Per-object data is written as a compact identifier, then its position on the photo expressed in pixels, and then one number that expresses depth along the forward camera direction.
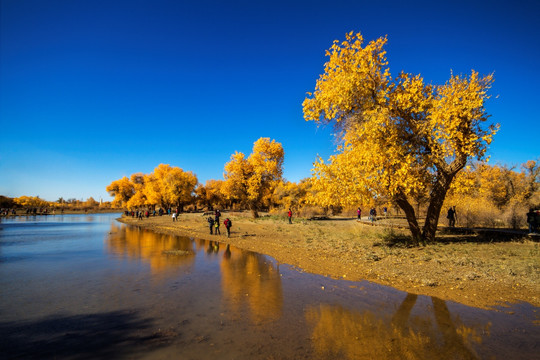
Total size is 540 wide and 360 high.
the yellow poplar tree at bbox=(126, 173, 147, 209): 78.06
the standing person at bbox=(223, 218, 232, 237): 22.59
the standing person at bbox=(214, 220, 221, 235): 25.02
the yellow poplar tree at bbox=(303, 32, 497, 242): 12.88
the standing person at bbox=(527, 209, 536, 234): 16.03
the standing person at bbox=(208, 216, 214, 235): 25.79
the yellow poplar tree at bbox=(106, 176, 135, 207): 88.94
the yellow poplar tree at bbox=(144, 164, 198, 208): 58.84
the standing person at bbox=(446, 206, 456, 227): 23.02
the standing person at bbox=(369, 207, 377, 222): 30.55
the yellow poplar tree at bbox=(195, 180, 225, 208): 86.86
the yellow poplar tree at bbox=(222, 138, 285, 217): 40.47
